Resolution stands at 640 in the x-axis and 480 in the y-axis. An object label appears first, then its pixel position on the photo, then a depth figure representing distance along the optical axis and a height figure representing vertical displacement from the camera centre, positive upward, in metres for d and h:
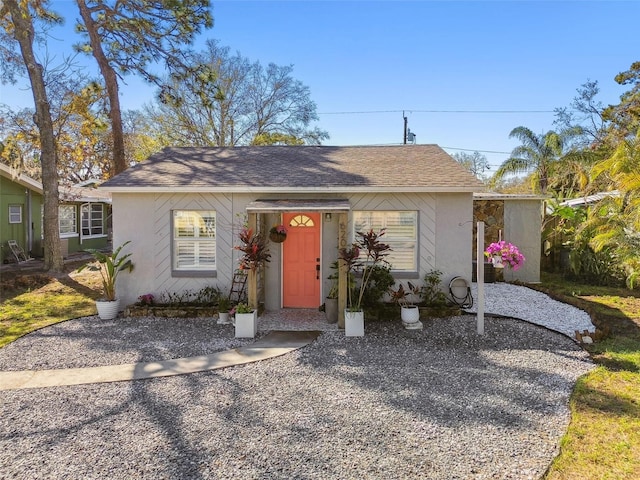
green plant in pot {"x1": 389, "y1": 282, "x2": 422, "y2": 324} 8.08 -1.44
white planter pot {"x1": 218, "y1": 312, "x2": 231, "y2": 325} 8.49 -1.78
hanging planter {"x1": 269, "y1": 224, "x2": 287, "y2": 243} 8.79 +0.01
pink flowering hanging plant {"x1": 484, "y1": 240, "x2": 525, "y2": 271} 7.86 -0.39
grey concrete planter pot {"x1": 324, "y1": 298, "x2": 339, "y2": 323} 8.43 -1.60
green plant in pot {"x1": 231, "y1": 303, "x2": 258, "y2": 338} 7.59 -1.70
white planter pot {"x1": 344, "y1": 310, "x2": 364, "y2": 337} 7.61 -1.71
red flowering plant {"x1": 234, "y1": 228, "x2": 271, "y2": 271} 7.82 -0.34
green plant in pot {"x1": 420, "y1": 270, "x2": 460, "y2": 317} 8.73 -1.43
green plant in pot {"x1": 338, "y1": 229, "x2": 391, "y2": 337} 7.63 -0.97
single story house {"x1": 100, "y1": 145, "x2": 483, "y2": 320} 8.93 +0.29
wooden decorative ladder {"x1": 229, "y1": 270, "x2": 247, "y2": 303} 9.13 -1.22
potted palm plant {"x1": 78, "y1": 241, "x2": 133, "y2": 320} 8.88 -1.03
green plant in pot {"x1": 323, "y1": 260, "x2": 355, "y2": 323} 8.44 -1.47
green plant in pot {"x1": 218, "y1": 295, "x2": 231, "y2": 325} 8.48 -1.65
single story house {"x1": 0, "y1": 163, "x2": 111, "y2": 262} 16.38 +0.91
